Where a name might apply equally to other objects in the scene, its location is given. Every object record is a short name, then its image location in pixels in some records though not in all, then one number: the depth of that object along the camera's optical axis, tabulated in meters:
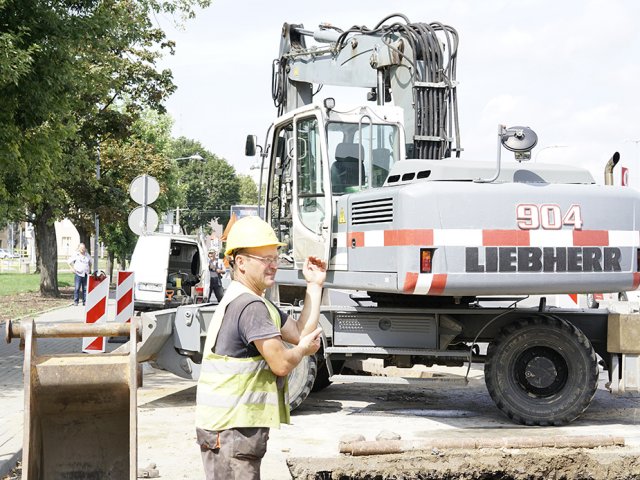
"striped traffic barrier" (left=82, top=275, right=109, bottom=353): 11.90
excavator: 9.00
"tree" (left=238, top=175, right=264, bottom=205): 108.88
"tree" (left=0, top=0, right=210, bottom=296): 12.52
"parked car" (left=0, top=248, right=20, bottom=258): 103.66
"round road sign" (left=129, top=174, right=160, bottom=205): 16.86
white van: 19.98
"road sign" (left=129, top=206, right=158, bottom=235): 17.20
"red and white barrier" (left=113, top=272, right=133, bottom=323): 13.05
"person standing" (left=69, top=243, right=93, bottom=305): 28.02
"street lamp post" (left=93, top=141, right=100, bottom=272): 29.59
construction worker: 4.04
